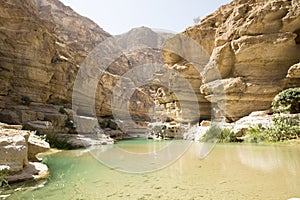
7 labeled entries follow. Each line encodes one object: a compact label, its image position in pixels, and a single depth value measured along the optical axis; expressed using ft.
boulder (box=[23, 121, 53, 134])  45.62
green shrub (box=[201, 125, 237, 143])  51.32
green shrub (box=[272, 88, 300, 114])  49.54
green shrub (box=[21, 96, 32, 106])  57.08
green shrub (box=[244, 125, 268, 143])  45.49
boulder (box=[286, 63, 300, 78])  54.92
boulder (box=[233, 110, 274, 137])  49.75
